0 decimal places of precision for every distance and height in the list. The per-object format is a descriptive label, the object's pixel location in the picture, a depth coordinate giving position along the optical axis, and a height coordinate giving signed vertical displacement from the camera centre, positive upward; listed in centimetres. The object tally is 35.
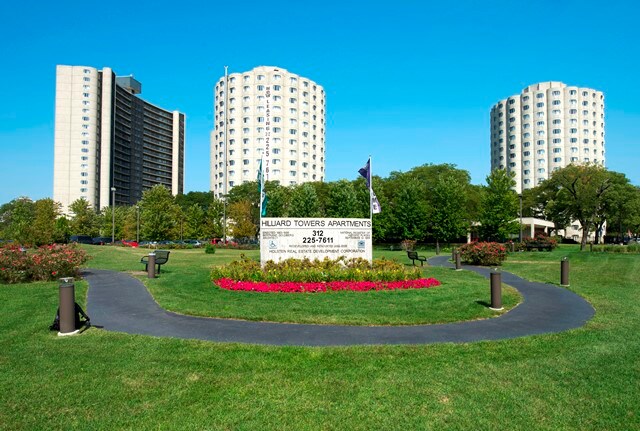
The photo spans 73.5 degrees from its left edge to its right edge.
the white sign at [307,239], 1744 -61
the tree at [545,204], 6444 +382
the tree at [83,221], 6911 +25
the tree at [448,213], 4744 +135
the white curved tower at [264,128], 9350 +2122
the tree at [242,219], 5856 +65
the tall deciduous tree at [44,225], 2731 -19
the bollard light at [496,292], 1067 -167
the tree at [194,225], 6444 -26
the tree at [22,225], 2672 -20
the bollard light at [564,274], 1557 -175
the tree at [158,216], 5525 +92
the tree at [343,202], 5306 +280
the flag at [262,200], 2163 +130
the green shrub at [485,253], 2492 -162
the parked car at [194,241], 5578 -271
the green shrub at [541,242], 4254 -161
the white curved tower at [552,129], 11194 +2583
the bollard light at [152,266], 1769 -178
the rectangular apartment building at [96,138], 10650 +2254
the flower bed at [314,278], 1405 -187
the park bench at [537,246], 4238 -200
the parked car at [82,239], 5479 -216
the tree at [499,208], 4325 +178
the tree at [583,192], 4944 +418
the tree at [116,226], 7061 -54
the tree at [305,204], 5656 +265
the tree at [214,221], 6513 +38
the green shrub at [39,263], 1554 -153
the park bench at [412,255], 2239 -158
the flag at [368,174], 2091 +247
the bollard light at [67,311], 807 -168
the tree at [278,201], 5975 +330
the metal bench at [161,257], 1916 -155
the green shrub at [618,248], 3853 -203
